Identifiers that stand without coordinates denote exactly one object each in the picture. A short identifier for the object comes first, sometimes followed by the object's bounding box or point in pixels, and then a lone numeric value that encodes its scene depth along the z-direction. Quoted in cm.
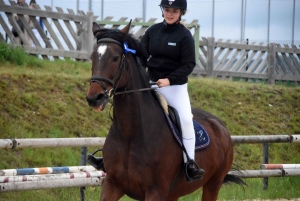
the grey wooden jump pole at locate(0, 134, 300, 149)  1823
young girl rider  1507
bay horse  1352
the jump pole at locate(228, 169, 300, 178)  2316
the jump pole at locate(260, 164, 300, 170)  2391
